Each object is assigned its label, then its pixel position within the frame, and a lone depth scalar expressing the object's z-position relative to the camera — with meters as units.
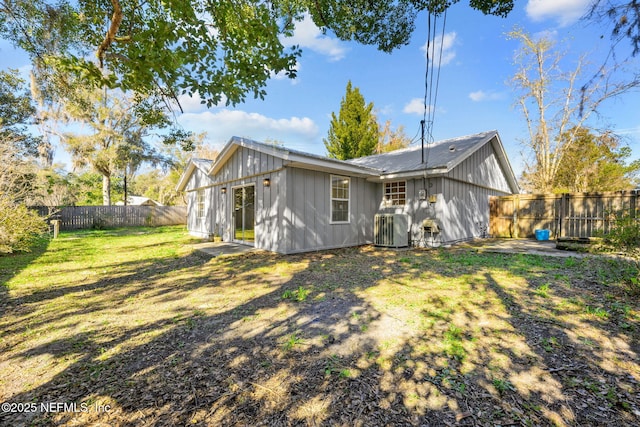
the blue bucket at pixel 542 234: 10.09
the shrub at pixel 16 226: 6.61
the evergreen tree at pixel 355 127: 22.27
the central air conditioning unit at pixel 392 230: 8.55
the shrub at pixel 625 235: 3.57
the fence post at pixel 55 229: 11.16
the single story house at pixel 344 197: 7.49
